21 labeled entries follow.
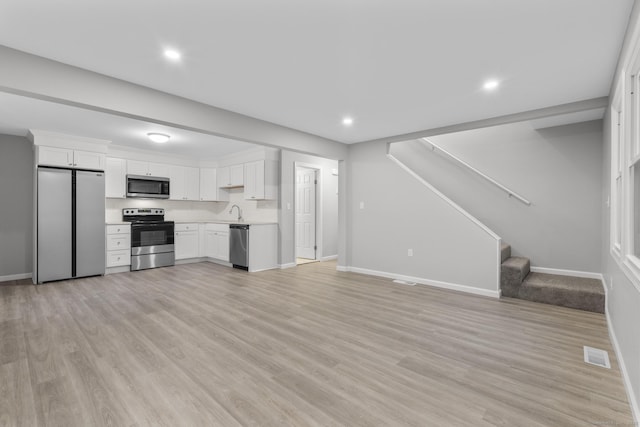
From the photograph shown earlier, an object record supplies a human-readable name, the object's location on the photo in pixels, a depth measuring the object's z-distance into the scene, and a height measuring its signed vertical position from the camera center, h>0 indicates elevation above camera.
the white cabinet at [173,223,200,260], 6.31 -0.64
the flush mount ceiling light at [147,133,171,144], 4.66 +1.21
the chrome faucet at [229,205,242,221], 6.92 -0.03
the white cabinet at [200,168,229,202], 7.03 +0.62
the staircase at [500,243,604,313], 3.35 -0.91
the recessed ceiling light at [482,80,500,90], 2.87 +1.28
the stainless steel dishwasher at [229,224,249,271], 5.55 -0.66
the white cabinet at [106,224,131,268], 5.43 -0.63
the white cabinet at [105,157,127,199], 5.65 +0.65
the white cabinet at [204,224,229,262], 6.15 -0.65
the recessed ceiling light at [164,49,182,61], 2.32 +1.27
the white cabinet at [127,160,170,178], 5.92 +0.90
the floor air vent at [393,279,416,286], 4.56 -1.11
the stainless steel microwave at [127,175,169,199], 5.89 +0.52
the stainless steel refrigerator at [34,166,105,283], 4.71 -0.21
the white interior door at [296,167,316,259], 6.79 -0.02
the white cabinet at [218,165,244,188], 6.39 +0.81
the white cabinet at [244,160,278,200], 5.83 +0.65
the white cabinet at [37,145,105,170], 4.73 +0.91
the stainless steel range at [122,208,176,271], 5.70 -0.55
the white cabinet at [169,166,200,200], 6.54 +0.66
